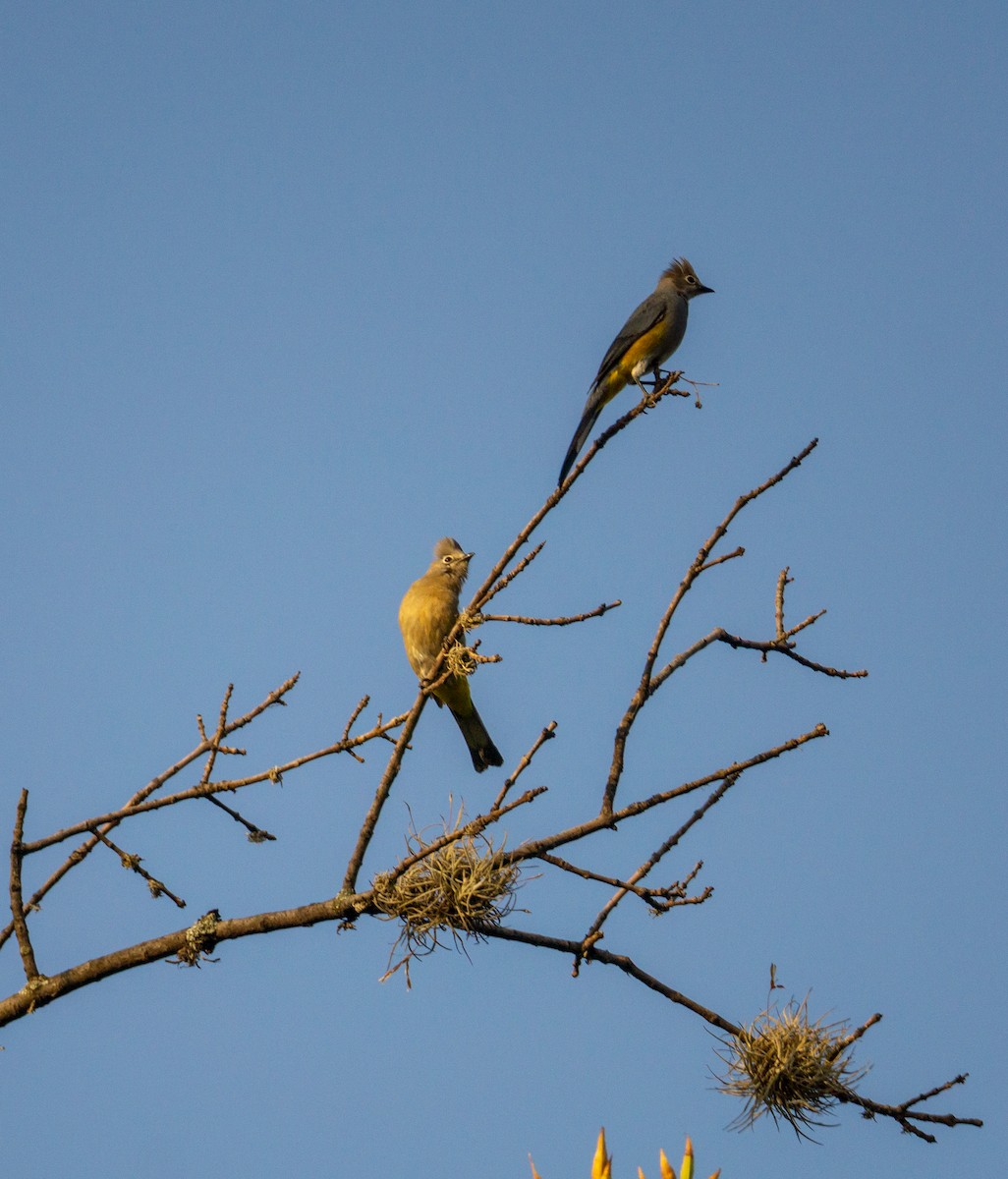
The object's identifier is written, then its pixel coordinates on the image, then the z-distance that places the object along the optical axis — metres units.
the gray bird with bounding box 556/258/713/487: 16.07
